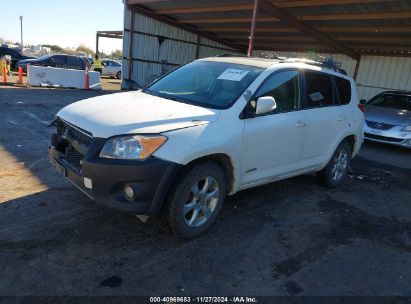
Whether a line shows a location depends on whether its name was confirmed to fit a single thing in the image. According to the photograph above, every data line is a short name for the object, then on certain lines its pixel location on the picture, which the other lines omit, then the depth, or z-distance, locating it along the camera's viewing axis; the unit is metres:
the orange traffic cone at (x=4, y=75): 16.23
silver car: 9.16
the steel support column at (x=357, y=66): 18.57
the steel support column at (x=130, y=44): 17.89
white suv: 3.22
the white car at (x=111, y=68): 28.80
